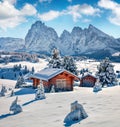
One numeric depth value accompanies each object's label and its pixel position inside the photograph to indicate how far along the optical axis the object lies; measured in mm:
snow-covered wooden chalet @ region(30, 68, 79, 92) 51438
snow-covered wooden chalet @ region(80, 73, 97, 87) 73288
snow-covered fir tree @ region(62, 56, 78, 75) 78688
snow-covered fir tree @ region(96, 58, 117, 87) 69562
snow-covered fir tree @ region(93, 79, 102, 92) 41281
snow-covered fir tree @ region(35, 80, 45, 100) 36125
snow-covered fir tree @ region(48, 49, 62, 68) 76625
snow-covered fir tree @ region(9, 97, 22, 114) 27641
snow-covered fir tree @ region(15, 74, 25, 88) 88562
